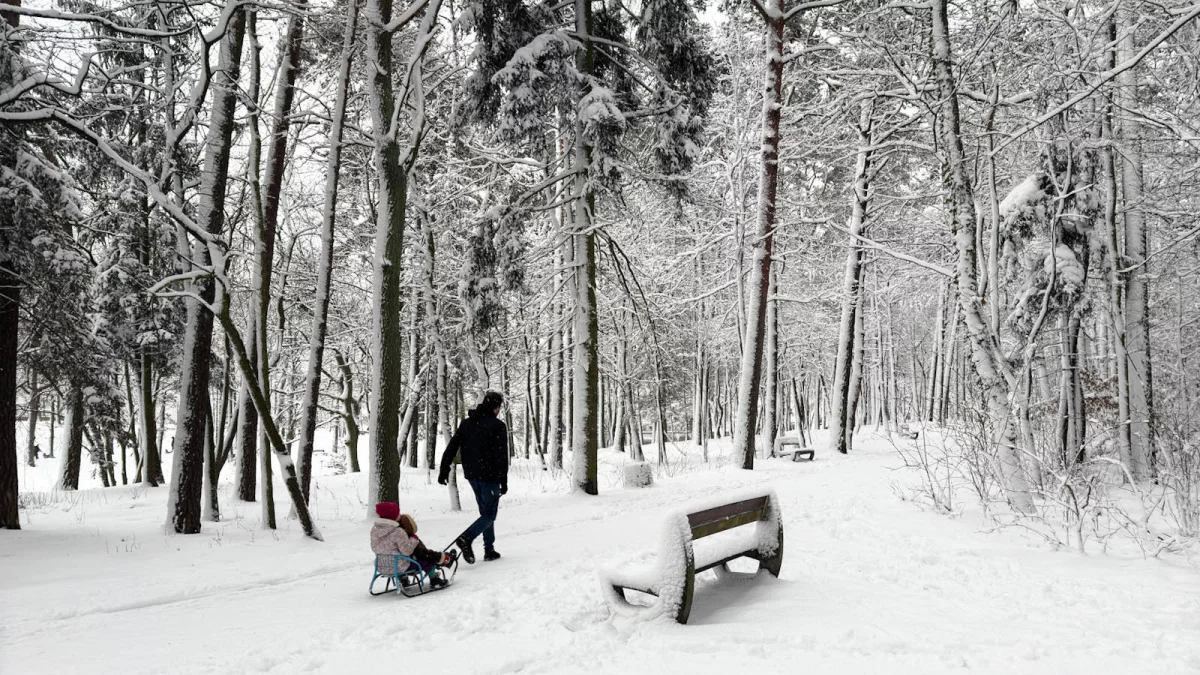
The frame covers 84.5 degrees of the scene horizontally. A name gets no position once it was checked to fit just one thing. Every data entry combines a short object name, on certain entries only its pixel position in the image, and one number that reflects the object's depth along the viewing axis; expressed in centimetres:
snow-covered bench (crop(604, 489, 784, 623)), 490
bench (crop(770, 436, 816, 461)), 1902
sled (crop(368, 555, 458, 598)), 614
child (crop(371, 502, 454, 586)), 622
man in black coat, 754
